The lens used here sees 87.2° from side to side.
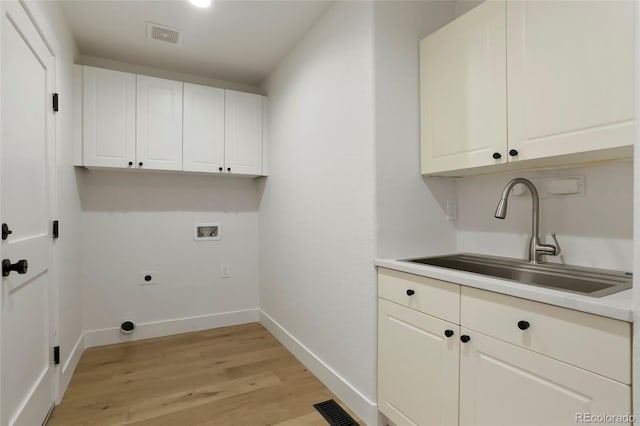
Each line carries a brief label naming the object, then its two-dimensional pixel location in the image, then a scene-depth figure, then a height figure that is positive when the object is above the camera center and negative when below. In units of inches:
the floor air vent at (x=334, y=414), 72.2 -45.5
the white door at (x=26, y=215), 53.2 -1.0
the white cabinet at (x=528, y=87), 46.0 +20.7
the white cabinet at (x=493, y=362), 37.9 -21.4
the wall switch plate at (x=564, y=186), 59.4 +4.7
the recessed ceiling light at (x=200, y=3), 79.4 +49.6
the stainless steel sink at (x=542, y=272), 52.0 -10.9
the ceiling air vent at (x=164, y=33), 94.0 +51.3
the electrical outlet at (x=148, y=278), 120.6 -24.3
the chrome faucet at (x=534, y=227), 60.9 -2.9
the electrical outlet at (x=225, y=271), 133.0 -24.0
